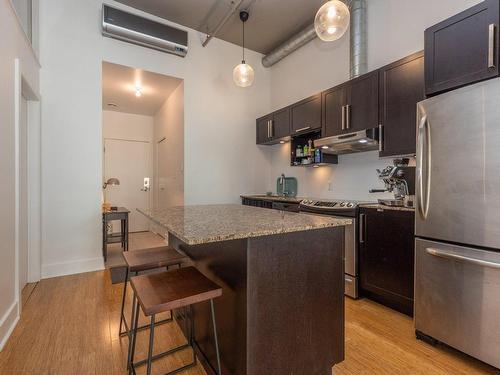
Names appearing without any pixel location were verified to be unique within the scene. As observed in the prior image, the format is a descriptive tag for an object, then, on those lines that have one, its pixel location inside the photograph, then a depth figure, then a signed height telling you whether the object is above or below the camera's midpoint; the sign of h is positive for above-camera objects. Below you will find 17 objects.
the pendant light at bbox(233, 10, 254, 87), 3.10 +1.33
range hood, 2.74 +0.50
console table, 3.66 -0.56
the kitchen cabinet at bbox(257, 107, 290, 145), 4.05 +0.98
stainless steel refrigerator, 1.51 -0.22
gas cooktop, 2.62 -0.22
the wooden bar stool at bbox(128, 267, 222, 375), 1.16 -0.51
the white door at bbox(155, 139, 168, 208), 5.25 +0.26
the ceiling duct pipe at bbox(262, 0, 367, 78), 3.13 +1.80
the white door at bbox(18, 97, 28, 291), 2.73 -0.07
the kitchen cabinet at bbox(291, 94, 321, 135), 3.43 +0.99
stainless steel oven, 2.60 -0.58
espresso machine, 2.40 +0.04
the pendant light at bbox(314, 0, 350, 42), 2.00 +1.30
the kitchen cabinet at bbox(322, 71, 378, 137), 2.72 +0.91
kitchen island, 1.23 -0.54
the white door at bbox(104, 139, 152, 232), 5.79 +0.28
